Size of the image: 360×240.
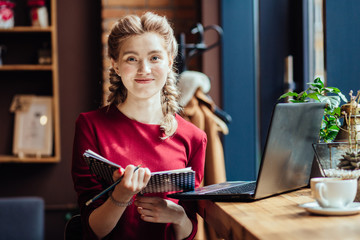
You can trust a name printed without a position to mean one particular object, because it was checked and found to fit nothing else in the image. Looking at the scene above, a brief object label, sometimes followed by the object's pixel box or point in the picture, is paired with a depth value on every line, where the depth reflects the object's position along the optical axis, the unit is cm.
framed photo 342
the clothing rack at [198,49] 265
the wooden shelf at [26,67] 328
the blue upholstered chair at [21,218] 277
